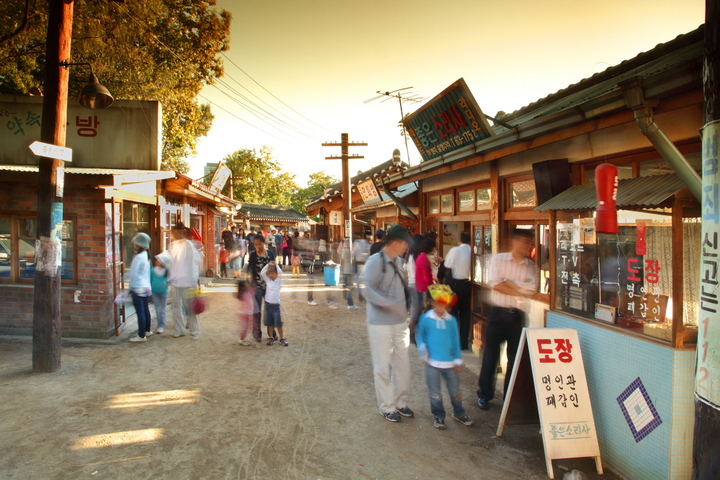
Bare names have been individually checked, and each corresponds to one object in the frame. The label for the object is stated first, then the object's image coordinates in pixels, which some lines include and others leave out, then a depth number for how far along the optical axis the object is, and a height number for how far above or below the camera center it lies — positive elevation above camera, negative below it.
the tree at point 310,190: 58.22 +7.65
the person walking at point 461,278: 6.46 -0.48
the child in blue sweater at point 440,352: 4.19 -1.04
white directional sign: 5.14 +1.18
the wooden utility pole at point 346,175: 15.09 +2.50
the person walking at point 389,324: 4.40 -0.80
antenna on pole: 15.98 +5.70
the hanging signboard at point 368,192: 11.90 +1.53
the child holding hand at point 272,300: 6.88 -0.87
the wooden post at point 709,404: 2.08 -0.78
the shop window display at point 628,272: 3.24 -0.23
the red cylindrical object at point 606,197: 2.99 +0.35
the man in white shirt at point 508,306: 4.59 -0.65
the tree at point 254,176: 40.94 +6.75
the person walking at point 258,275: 7.15 -0.49
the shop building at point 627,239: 3.04 +0.07
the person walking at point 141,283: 7.11 -0.62
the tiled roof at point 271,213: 35.28 +2.82
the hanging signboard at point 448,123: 5.67 +1.82
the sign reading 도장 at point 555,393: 3.54 -1.29
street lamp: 6.17 +2.19
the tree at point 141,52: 8.70 +5.14
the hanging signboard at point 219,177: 15.93 +2.62
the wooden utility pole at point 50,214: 5.55 +0.42
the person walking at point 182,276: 7.48 -0.53
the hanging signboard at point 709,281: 2.07 -0.17
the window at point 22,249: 7.28 -0.06
